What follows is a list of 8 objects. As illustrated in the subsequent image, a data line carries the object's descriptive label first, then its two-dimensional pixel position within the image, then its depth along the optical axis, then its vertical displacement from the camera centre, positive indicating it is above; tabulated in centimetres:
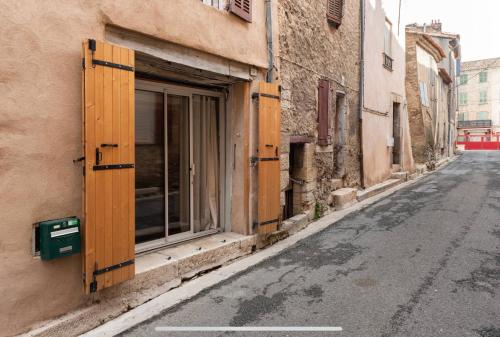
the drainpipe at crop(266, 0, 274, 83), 618 +209
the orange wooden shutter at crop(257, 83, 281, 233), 584 +7
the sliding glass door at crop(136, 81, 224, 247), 504 +0
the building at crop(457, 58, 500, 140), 4697 +795
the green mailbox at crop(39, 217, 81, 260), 320 -63
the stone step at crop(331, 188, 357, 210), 892 -83
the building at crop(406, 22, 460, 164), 1875 +372
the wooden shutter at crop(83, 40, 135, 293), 344 -1
